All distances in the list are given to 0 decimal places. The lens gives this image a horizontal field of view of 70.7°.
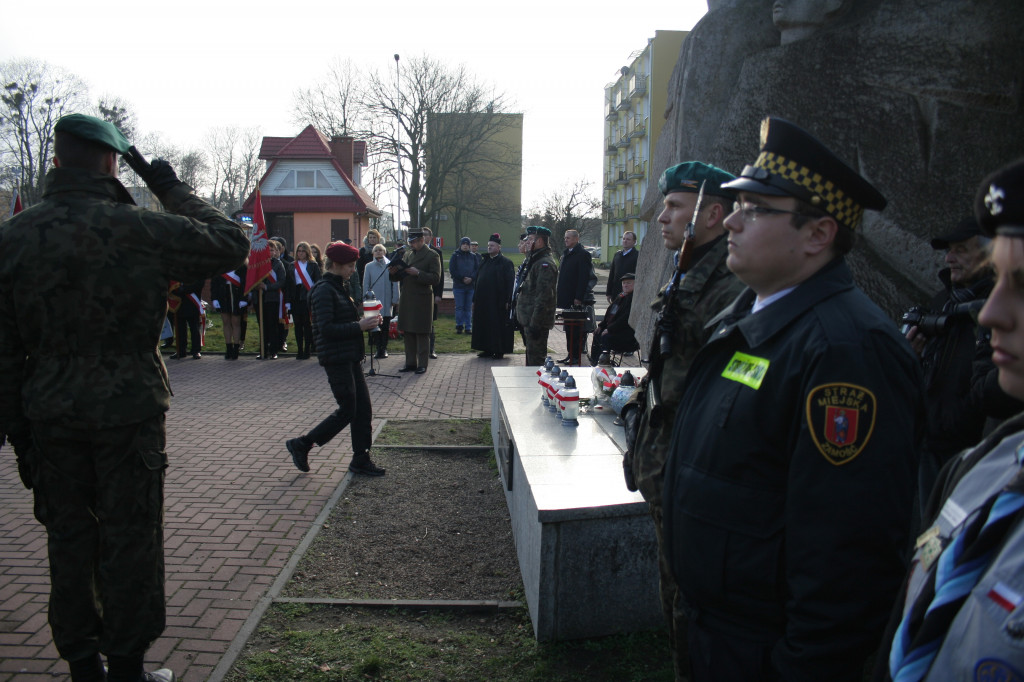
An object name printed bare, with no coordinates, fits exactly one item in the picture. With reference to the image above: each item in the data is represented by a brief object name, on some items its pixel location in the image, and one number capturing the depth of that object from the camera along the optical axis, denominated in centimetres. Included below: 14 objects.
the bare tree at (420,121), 4031
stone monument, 478
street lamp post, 4003
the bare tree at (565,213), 4703
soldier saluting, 291
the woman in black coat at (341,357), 600
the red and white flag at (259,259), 1204
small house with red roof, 3900
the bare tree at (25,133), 4050
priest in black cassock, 1238
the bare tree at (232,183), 6490
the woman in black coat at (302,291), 1293
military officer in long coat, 1127
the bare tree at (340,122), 4316
